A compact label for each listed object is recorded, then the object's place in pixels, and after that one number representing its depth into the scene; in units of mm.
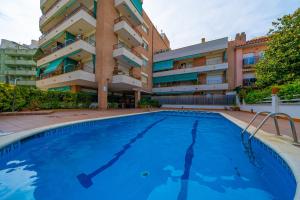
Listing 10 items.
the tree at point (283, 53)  11367
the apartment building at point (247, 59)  21094
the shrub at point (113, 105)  18767
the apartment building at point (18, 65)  37781
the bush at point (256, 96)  12341
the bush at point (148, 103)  22450
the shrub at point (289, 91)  8337
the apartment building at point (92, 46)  16062
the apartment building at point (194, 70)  22578
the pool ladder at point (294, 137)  3480
